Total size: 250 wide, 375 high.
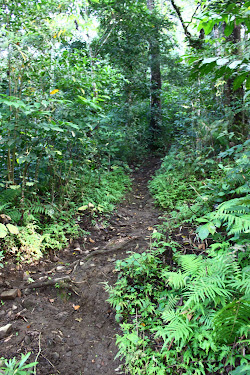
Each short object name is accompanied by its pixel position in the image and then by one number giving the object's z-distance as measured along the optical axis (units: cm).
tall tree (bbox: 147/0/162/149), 1062
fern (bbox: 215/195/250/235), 233
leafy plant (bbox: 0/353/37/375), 195
